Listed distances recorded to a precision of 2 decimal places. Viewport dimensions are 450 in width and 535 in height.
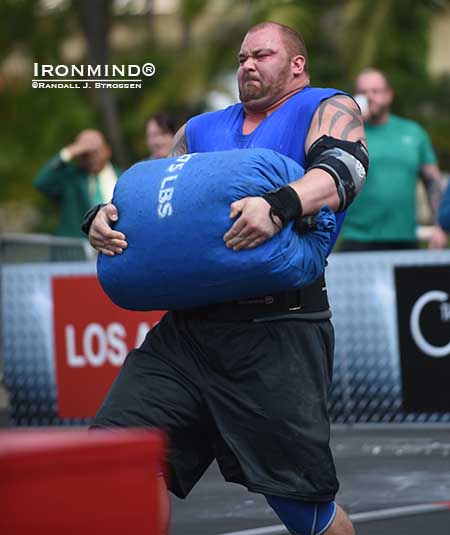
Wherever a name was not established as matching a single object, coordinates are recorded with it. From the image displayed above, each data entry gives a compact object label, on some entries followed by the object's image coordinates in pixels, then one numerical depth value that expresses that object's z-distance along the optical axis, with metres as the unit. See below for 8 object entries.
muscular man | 8.68
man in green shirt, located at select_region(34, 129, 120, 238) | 20.37
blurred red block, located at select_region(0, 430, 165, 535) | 5.09
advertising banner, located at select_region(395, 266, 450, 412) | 17.45
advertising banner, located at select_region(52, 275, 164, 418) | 18.25
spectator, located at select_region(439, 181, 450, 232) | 16.44
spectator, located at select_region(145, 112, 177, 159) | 18.30
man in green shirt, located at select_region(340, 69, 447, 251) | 18.47
